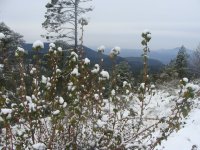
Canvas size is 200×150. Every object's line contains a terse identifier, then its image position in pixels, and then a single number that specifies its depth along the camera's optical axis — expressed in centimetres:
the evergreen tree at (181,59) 3561
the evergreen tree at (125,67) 2862
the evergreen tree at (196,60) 3384
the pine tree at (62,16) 2080
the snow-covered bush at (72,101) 316
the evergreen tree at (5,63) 338
